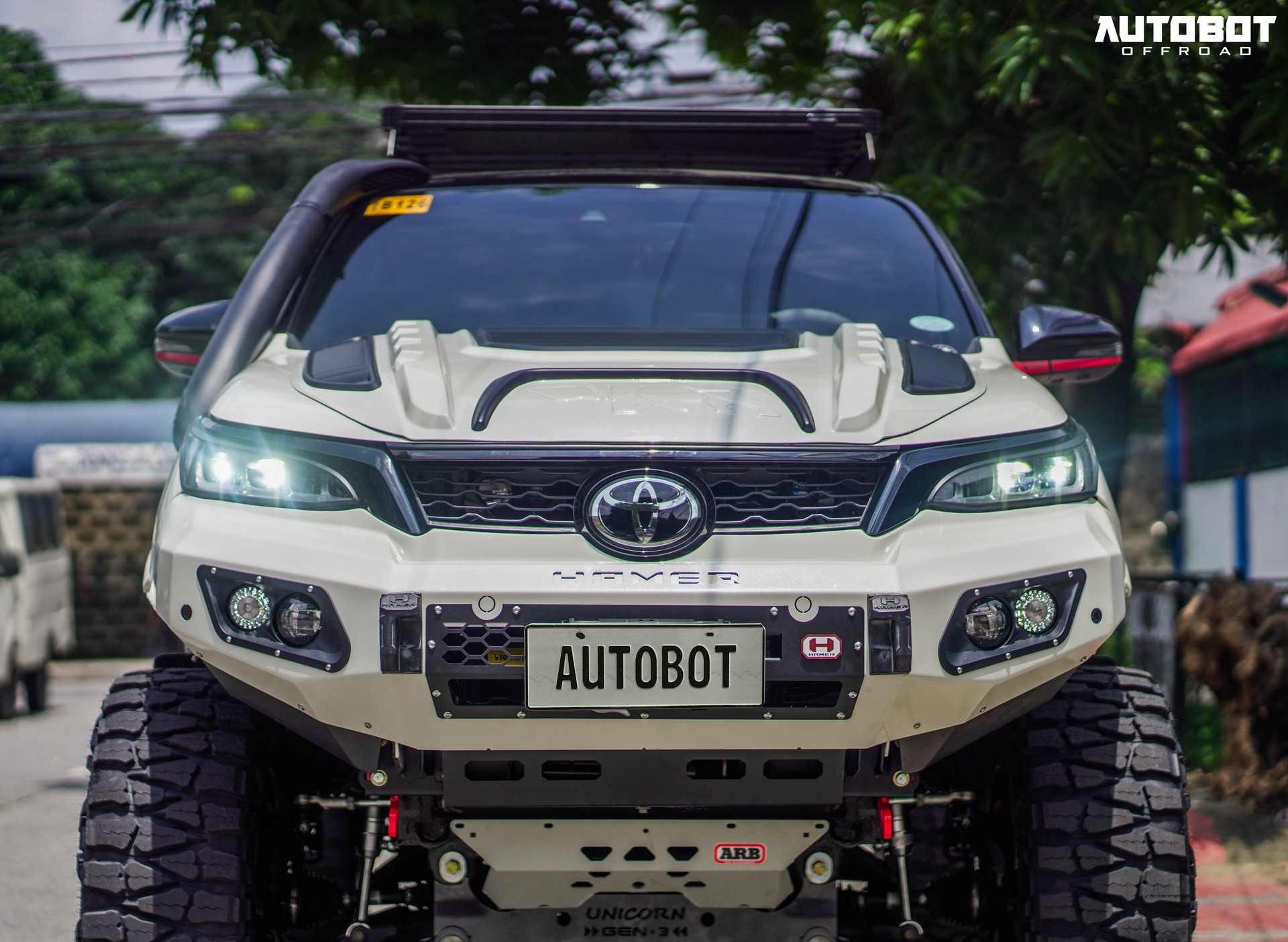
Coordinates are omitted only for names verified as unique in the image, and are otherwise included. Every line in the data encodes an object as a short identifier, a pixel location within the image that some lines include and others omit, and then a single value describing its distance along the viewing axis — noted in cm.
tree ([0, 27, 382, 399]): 3262
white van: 1234
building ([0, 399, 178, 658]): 2059
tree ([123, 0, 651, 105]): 689
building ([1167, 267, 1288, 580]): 1373
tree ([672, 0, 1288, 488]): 559
